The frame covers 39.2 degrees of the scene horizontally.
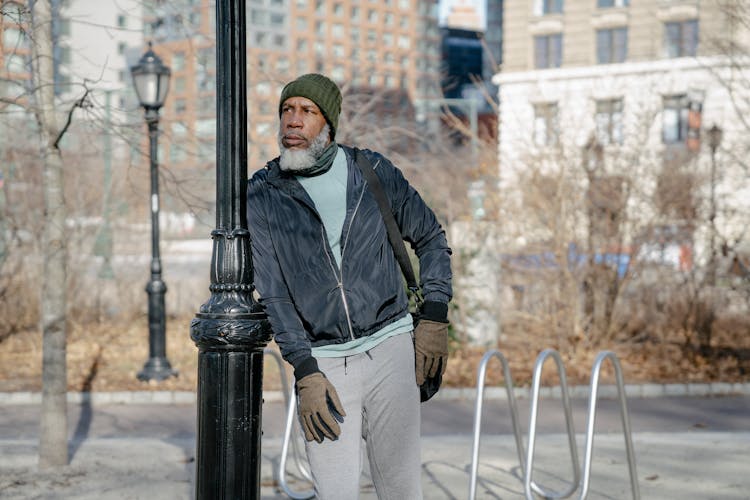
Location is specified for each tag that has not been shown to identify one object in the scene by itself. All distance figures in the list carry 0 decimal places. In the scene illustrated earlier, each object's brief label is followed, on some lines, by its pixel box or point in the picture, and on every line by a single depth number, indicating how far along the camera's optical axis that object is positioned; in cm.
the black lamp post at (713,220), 1239
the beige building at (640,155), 1253
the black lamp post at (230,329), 356
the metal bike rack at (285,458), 598
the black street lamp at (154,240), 1134
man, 342
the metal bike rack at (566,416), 546
